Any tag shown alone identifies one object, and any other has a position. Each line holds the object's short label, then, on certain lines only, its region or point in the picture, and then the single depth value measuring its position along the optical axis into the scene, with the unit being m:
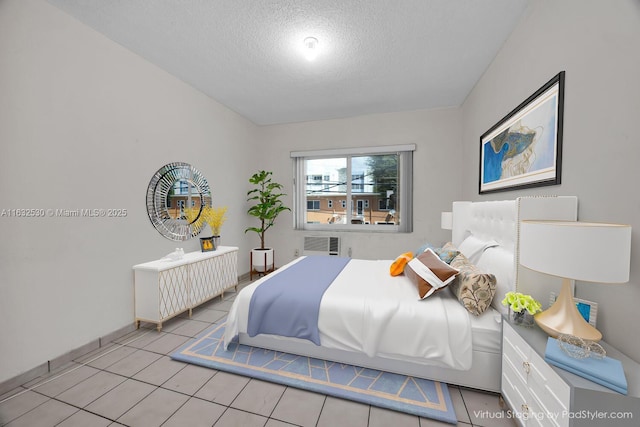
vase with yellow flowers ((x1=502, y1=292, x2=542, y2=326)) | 1.30
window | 4.03
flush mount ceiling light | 2.21
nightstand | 0.85
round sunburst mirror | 2.71
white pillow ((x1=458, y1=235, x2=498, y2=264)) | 2.11
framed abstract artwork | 1.57
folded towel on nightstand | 0.87
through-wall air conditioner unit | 4.30
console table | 2.40
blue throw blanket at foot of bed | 1.83
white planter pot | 4.01
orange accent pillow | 2.45
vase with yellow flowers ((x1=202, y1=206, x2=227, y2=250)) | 3.31
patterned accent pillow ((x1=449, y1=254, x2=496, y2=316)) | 1.64
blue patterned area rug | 1.52
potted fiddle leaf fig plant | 4.02
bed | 1.56
